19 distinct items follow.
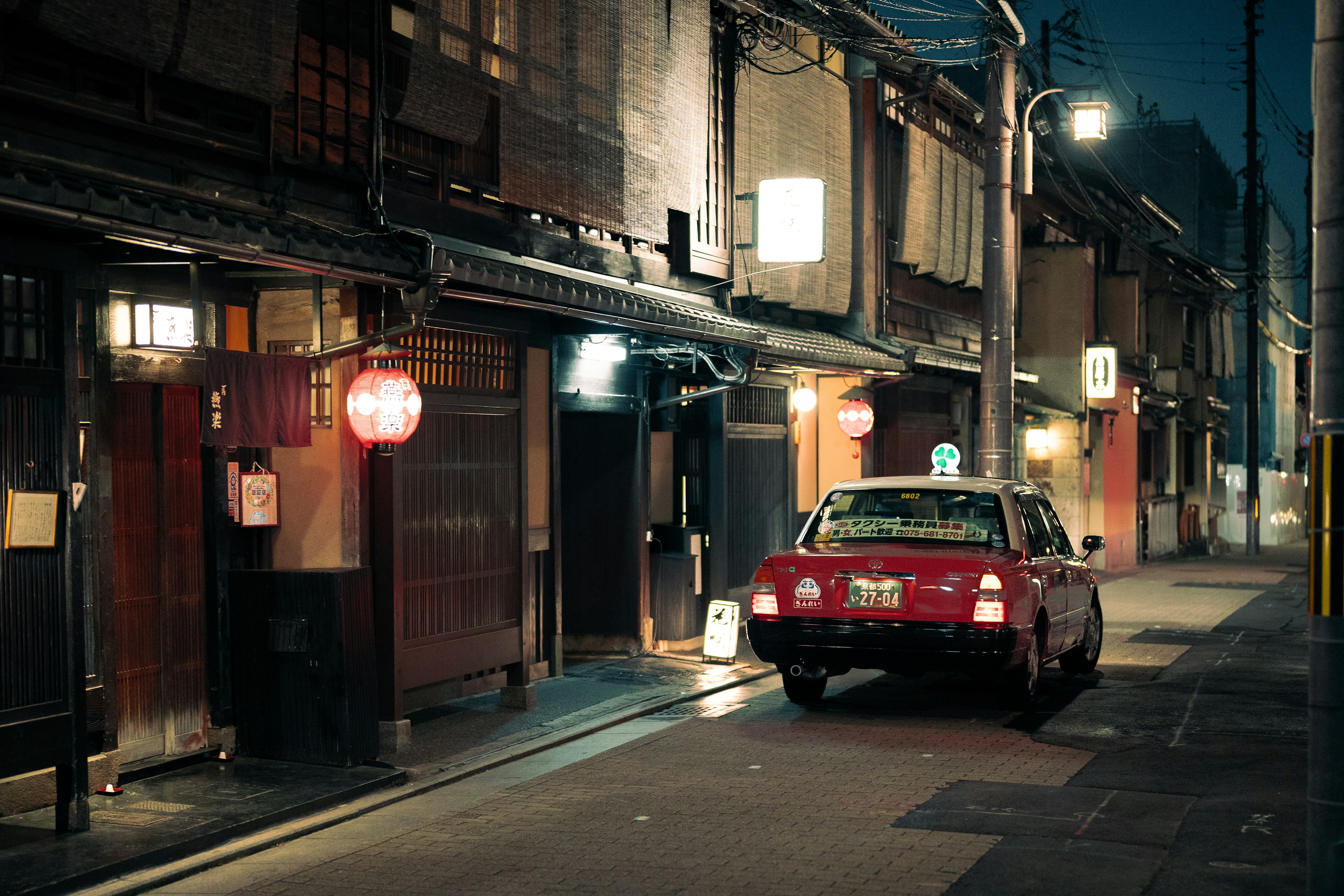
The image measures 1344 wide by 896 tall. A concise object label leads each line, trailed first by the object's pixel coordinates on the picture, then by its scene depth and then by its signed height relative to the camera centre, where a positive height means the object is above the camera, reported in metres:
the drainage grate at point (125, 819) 7.93 -2.20
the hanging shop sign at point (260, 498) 9.97 -0.39
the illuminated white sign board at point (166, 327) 9.14 +0.82
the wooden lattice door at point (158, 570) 9.20 -0.86
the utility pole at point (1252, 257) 38.25 +5.11
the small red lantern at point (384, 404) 9.77 +0.29
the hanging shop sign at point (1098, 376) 30.97 +1.43
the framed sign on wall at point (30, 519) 7.45 -0.40
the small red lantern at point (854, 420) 19.91 +0.30
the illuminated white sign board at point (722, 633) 14.44 -2.05
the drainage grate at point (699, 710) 11.95 -2.41
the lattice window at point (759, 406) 17.39 +0.48
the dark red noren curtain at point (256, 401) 9.03 +0.31
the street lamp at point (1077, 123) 18.52 +4.67
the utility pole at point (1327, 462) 5.73 -0.11
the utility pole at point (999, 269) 17.25 +2.16
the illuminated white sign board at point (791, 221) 17.44 +2.86
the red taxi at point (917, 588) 10.74 -1.22
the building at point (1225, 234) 51.22 +8.23
